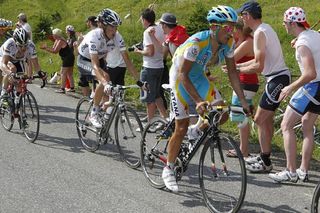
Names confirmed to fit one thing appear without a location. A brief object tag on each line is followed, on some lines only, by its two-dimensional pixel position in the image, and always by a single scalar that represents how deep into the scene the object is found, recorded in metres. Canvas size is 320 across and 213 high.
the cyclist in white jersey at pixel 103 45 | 6.77
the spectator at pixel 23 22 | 15.08
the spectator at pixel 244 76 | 6.62
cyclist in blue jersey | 4.93
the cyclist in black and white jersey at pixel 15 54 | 8.34
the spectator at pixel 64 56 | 13.14
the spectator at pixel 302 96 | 5.39
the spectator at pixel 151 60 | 8.25
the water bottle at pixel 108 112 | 6.87
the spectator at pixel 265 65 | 5.97
